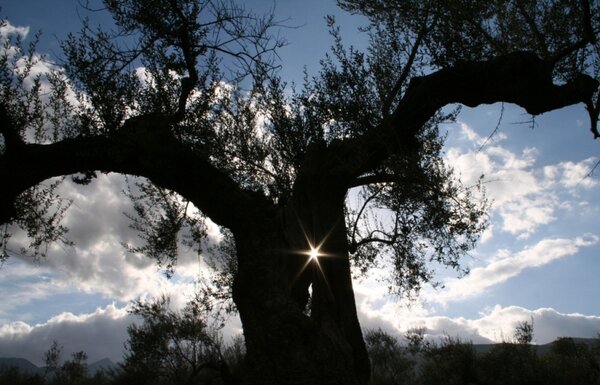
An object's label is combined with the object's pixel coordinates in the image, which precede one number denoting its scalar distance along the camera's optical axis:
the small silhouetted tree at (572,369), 16.08
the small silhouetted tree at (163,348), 15.69
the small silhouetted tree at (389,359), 22.01
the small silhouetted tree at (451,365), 18.14
